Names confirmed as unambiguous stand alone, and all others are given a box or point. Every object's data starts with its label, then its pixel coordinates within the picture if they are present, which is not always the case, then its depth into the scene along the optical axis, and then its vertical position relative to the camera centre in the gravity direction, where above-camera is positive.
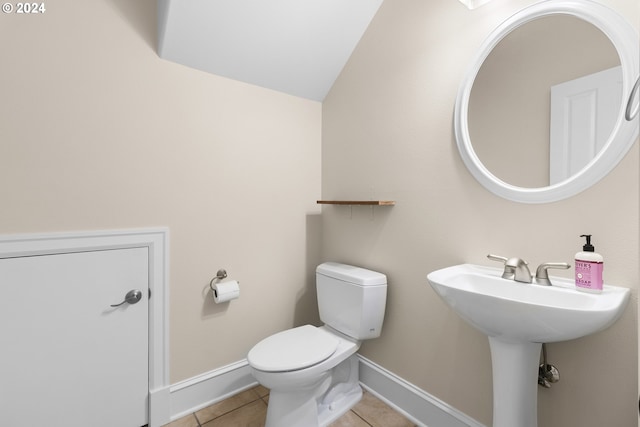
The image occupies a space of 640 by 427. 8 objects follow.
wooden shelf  1.60 +0.06
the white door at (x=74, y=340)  1.20 -0.60
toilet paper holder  1.69 -0.38
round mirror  0.98 +0.44
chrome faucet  1.06 -0.21
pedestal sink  0.81 -0.31
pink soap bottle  0.92 -0.18
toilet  1.34 -0.70
